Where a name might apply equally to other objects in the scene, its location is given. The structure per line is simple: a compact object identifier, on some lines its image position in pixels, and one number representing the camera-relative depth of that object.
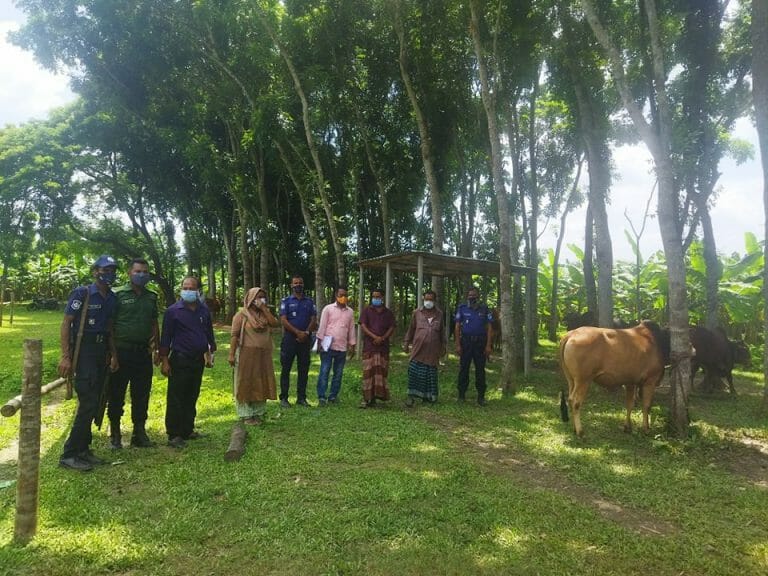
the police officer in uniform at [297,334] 7.70
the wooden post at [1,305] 19.97
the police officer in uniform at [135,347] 5.26
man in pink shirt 7.96
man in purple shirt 5.63
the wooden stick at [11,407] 3.38
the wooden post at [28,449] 3.35
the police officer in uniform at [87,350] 4.71
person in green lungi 8.31
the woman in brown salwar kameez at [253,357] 6.48
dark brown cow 10.05
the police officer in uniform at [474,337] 8.49
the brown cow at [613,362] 6.58
